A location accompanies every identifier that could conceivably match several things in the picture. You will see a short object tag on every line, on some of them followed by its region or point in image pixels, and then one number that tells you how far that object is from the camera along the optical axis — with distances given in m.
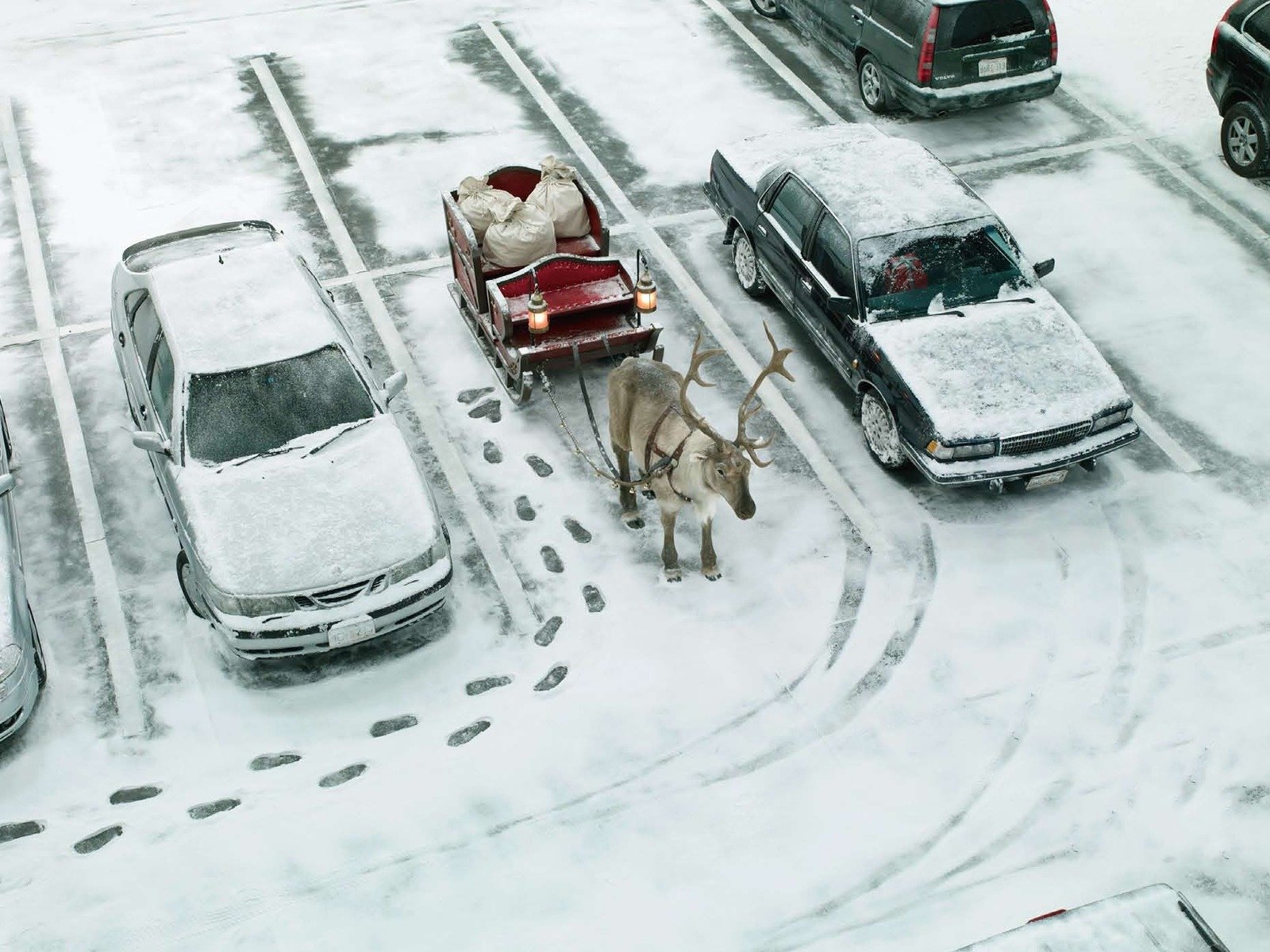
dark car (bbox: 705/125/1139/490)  10.22
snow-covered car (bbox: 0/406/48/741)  8.58
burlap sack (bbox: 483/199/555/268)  11.61
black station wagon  14.64
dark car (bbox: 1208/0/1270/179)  13.98
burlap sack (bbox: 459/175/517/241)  11.74
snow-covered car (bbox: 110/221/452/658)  8.94
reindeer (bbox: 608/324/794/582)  8.95
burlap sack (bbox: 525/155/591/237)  11.93
